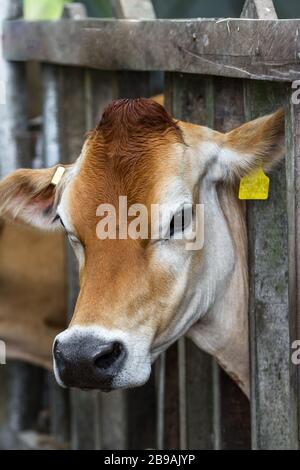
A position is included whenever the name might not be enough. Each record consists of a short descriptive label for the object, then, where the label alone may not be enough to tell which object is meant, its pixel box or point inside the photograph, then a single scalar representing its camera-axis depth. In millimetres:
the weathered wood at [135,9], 7555
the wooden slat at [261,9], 6011
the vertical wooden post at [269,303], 6146
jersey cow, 5557
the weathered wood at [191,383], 7101
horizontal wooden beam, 5660
